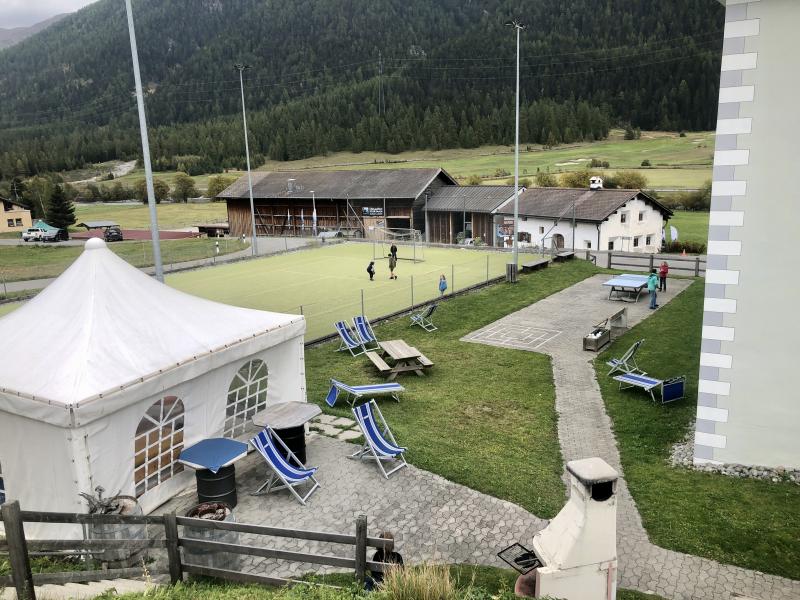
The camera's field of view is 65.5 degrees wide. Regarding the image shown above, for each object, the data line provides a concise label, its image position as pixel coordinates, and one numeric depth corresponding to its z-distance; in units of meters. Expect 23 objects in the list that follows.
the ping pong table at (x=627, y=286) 21.59
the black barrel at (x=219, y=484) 8.16
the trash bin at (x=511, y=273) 25.53
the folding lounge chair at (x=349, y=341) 16.16
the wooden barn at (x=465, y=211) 43.88
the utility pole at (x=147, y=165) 12.52
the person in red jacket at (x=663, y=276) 22.77
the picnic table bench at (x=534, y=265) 27.89
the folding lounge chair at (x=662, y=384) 11.91
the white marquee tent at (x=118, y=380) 7.25
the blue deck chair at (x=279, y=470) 8.38
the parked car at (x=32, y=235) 49.31
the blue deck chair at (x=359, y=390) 11.99
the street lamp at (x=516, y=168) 26.29
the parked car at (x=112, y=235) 53.82
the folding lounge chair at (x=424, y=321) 18.78
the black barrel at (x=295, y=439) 9.31
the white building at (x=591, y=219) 37.34
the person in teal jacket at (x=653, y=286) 20.17
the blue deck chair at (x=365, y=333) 16.58
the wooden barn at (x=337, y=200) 46.53
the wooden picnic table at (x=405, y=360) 14.18
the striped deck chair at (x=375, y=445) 9.33
